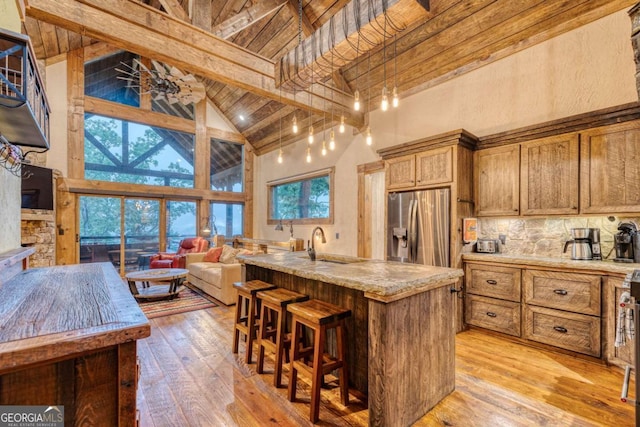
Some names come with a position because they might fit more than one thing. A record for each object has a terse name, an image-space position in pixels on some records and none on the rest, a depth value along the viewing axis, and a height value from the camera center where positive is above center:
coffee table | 4.41 -1.08
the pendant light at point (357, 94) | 2.51 +1.07
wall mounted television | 4.84 +0.43
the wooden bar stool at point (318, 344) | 1.87 -0.92
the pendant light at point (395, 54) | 4.00 +2.34
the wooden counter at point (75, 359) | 0.81 -0.45
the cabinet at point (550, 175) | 2.88 +0.40
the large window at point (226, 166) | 7.89 +1.35
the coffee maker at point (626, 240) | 2.63 -0.25
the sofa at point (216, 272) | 4.40 -1.01
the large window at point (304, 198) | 6.18 +0.36
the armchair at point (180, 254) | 6.01 -0.95
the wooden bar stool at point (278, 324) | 2.23 -0.92
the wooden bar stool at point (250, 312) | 2.61 -0.94
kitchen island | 1.69 -0.78
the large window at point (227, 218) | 7.88 -0.15
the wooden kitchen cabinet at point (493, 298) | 3.03 -0.94
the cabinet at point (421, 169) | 3.42 +0.57
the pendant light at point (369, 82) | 4.48 +2.22
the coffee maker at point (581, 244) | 2.84 -0.31
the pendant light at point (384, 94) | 2.37 +1.00
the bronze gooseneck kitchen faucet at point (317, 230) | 6.12 -0.43
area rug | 4.02 -1.41
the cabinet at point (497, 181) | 3.27 +0.39
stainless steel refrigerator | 3.40 -0.17
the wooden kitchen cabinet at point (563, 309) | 2.56 -0.92
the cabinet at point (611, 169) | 2.56 +0.41
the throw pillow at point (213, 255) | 5.77 -0.85
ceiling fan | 5.61 +2.74
